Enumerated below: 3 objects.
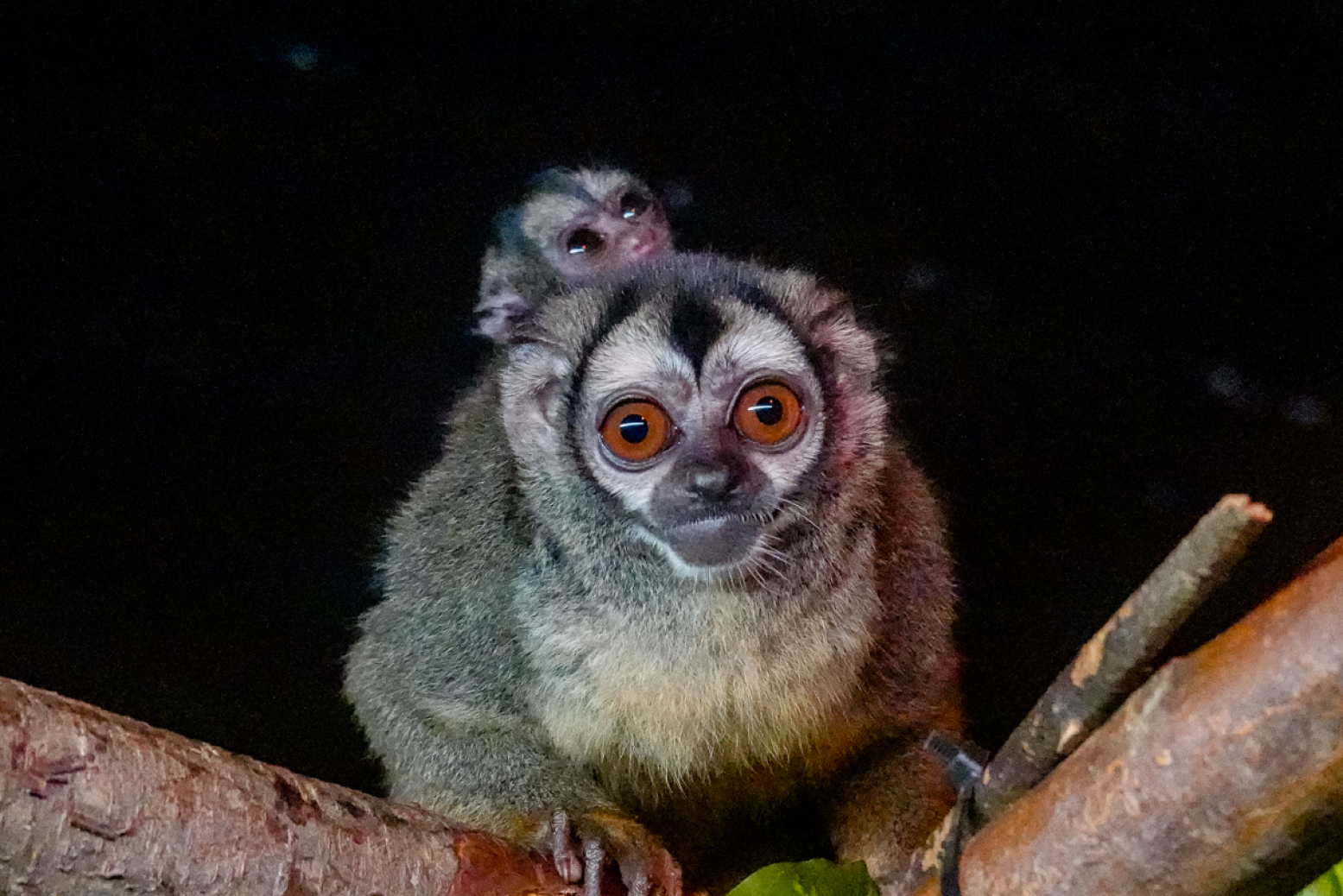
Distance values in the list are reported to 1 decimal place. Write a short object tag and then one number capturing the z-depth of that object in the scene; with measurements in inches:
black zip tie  44.0
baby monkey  50.7
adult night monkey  46.2
